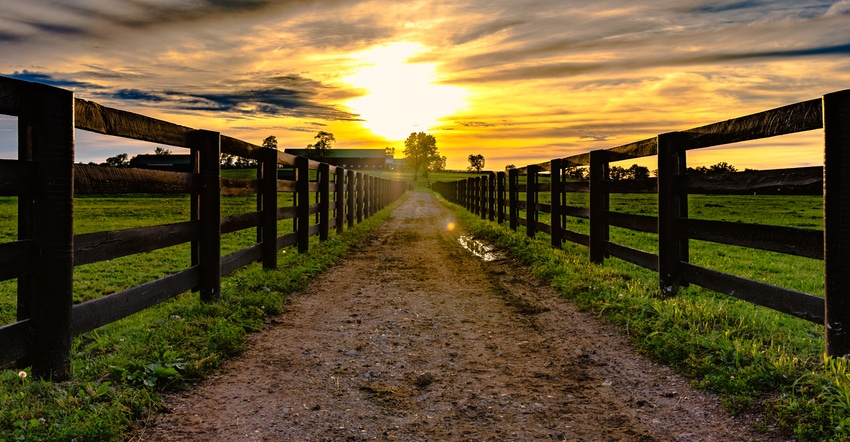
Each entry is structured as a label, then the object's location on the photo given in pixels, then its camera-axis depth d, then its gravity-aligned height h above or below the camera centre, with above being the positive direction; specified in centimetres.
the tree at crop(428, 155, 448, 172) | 13555 +1166
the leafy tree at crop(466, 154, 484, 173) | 19025 +1661
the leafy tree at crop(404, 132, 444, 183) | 13075 +1358
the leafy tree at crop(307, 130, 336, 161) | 12986 +1547
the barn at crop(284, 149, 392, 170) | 13859 +1365
